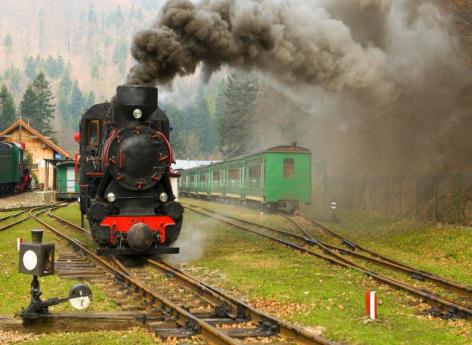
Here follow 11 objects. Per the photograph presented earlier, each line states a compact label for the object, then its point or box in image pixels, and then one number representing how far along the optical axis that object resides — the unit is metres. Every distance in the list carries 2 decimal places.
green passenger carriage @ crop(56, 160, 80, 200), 45.57
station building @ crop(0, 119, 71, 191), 62.97
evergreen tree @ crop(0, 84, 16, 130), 96.50
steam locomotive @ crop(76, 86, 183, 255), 13.08
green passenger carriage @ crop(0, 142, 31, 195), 42.91
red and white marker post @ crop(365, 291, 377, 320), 8.57
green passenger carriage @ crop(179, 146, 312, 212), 30.05
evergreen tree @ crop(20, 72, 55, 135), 96.43
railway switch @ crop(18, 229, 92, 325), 7.72
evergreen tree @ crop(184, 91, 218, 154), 133.50
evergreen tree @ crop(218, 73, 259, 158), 77.56
